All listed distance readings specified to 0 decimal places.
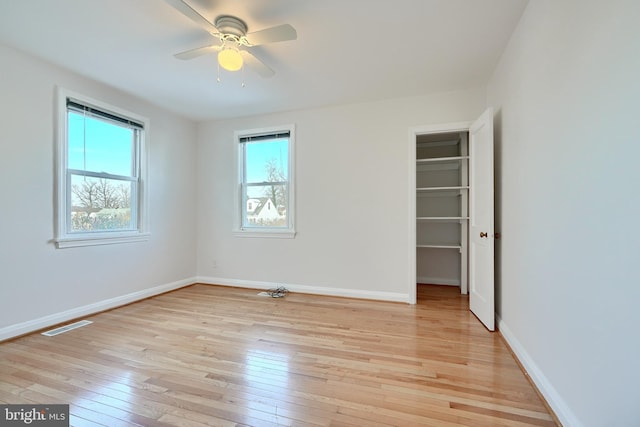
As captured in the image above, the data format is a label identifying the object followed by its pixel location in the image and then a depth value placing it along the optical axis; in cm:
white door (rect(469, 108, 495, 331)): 271
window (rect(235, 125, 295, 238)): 421
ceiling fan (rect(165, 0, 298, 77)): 200
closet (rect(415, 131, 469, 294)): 455
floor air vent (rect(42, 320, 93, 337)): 268
